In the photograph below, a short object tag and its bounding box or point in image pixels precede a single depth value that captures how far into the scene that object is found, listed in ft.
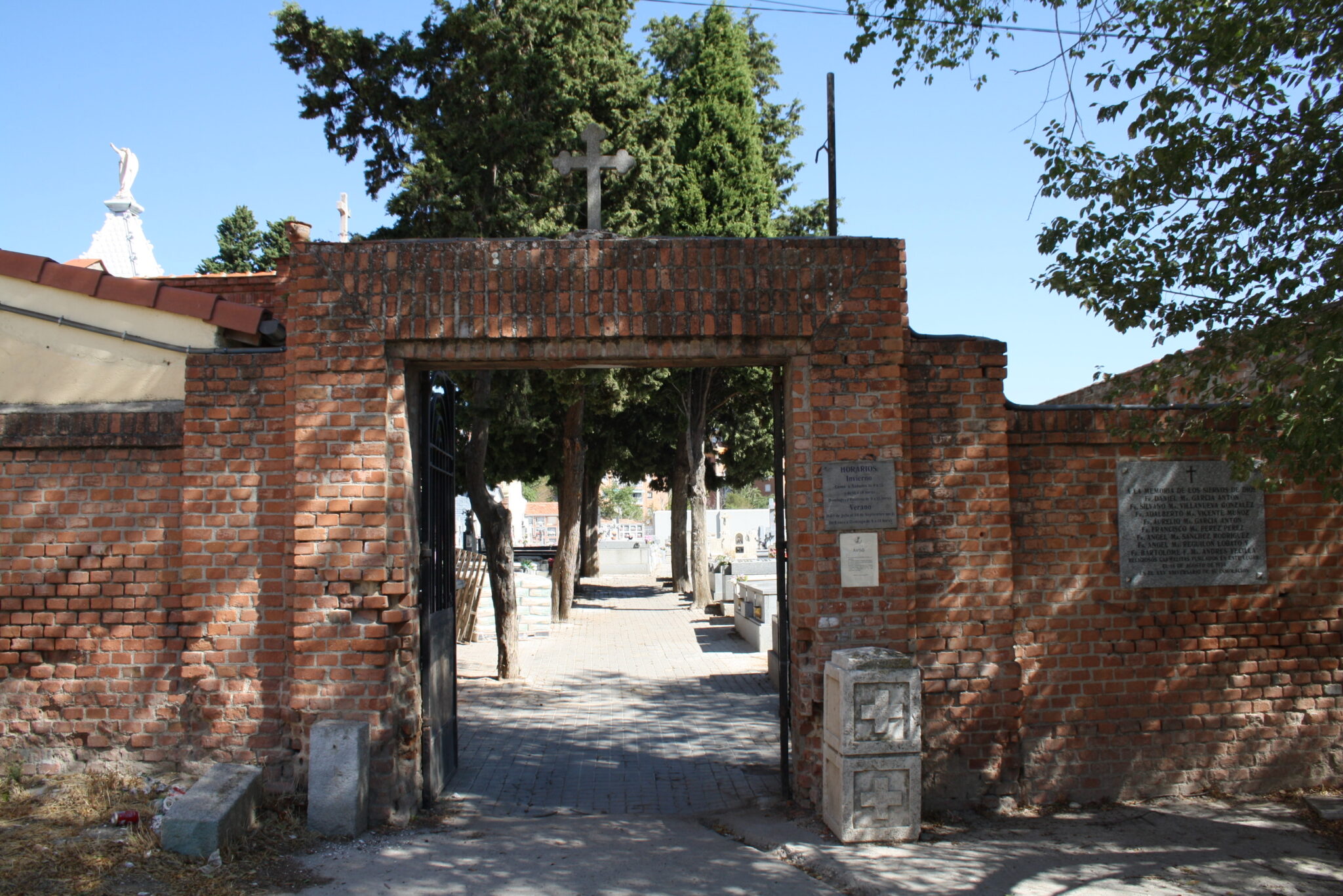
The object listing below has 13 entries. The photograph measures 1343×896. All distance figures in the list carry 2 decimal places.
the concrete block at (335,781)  17.81
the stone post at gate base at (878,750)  17.67
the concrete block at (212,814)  16.17
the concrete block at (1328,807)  19.36
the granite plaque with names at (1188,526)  20.61
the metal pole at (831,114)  37.52
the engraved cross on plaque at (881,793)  17.72
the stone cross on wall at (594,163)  20.49
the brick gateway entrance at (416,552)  18.99
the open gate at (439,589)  20.80
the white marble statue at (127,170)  47.91
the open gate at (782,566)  20.76
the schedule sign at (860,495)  19.15
